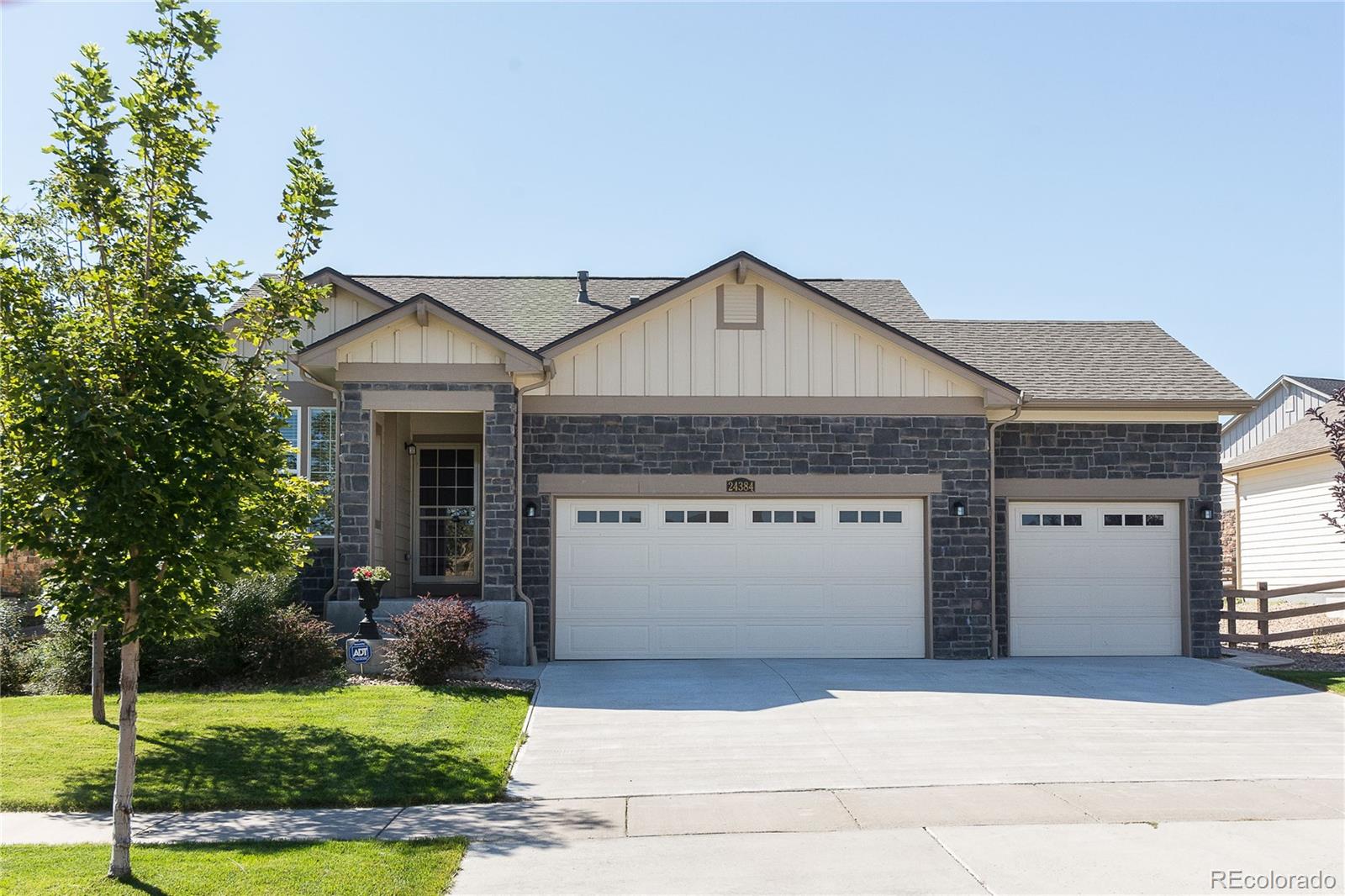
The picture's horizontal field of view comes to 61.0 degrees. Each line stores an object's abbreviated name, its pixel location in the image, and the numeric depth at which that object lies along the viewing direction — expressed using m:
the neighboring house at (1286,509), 23.30
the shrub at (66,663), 13.09
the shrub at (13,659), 13.50
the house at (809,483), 15.63
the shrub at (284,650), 13.09
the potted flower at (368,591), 13.95
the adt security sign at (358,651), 13.48
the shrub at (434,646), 12.98
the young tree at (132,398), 6.61
